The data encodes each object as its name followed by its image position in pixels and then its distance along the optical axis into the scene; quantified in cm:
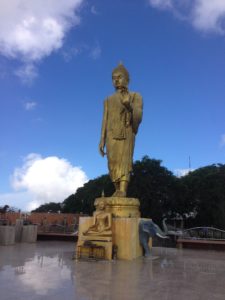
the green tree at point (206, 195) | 2178
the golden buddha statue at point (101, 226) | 599
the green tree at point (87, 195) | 2455
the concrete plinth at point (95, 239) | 581
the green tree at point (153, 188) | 2097
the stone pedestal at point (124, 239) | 596
